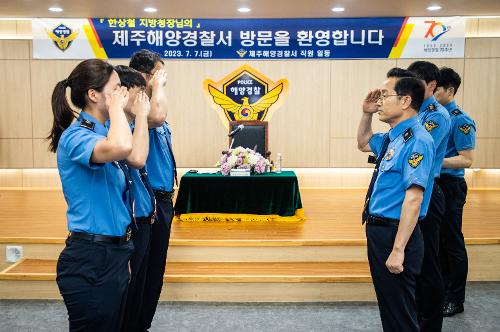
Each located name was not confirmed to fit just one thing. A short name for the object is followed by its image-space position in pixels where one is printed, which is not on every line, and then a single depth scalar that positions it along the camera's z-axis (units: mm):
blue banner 7211
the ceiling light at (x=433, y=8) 6500
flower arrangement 5035
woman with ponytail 1651
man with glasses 2062
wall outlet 4070
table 5008
